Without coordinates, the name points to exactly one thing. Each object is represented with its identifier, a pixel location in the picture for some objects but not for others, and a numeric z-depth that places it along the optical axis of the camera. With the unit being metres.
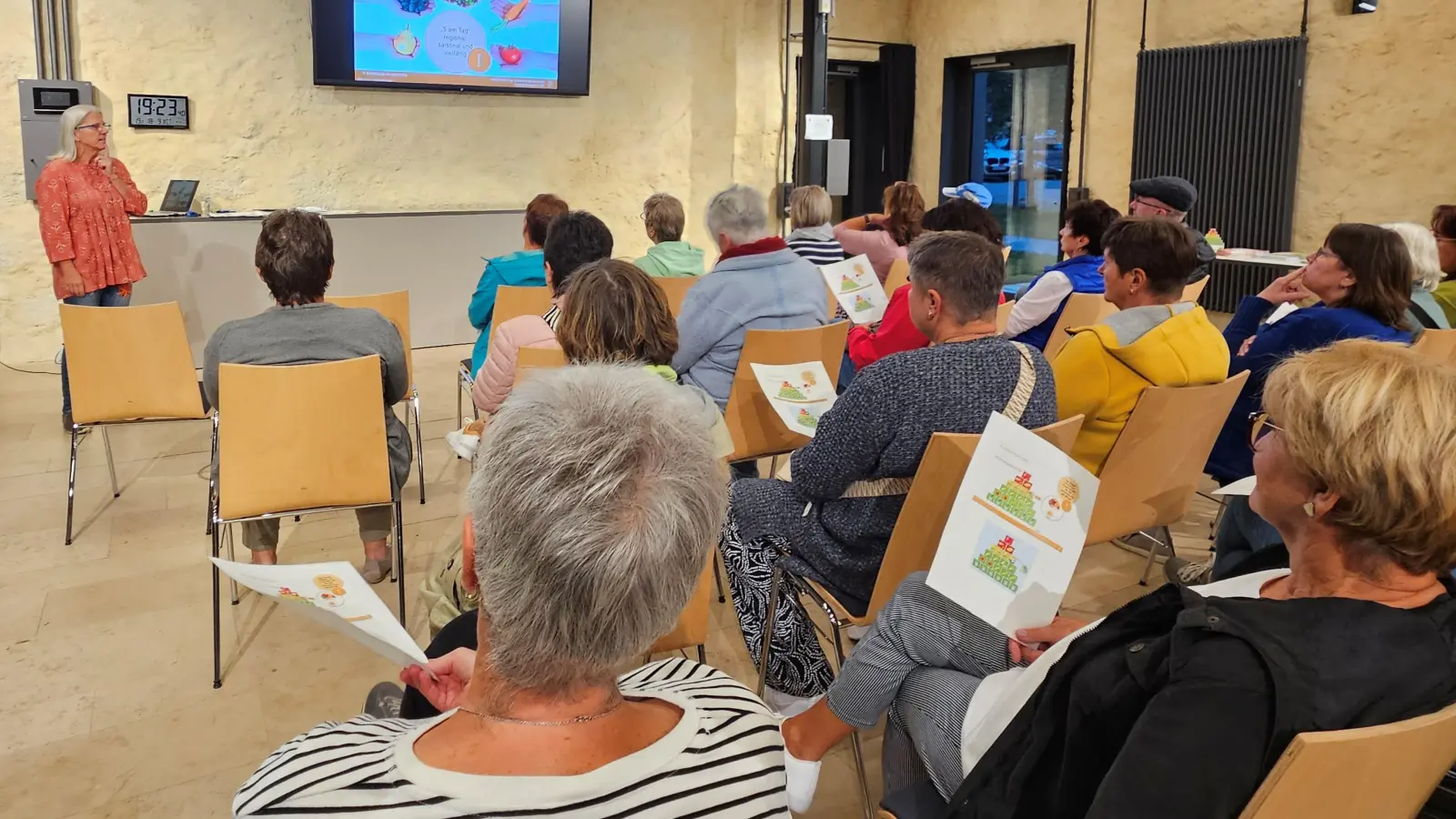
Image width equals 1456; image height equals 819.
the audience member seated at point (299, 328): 2.83
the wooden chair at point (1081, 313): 3.87
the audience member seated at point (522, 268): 4.34
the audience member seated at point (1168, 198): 4.77
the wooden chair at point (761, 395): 3.21
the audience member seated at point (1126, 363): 2.52
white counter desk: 6.25
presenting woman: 4.91
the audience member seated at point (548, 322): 2.96
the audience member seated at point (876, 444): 2.01
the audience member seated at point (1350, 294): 2.74
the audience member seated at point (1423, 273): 3.24
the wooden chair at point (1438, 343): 2.85
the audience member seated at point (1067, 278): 3.98
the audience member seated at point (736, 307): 3.36
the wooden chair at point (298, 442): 2.57
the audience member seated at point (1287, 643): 1.07
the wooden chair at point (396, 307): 3.84
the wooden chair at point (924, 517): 1.85
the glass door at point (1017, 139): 8.51
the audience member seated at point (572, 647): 0.91
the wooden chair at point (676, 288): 4.38
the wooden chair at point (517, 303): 4.09
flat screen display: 7.04
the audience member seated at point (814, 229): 4.92
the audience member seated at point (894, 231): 5.25
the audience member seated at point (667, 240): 4.58
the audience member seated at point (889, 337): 3.39
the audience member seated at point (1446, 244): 3.88
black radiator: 6.61
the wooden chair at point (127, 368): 3.45
